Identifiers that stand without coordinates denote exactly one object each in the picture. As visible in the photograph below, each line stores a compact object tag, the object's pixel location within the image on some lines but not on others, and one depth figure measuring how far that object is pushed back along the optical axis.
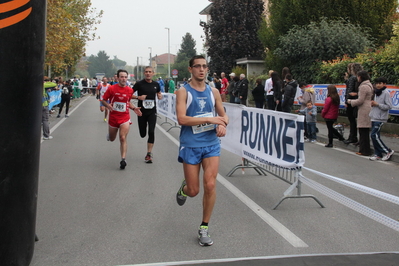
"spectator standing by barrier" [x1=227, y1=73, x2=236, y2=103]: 22.69
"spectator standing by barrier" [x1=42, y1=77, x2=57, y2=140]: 13.39
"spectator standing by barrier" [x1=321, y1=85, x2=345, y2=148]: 12.31
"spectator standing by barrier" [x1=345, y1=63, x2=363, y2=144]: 11.61
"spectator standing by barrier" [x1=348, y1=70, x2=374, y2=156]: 10.66
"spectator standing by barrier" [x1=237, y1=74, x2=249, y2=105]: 20.83
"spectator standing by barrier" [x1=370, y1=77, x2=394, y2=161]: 10.09
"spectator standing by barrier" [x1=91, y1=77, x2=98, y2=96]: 57.73
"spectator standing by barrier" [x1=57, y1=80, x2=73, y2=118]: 21.31
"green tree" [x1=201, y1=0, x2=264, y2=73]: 39.03
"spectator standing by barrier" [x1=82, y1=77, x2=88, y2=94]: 57.12
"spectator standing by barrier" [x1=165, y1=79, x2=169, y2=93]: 43.44
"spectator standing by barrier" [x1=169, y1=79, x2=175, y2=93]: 37.68
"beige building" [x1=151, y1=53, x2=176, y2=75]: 167.25
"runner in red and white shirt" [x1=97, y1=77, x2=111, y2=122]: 20.33
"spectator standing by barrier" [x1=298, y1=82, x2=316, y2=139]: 13.30
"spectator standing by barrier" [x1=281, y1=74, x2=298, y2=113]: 13.90
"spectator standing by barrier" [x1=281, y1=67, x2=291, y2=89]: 14.20
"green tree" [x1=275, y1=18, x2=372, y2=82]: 21.81
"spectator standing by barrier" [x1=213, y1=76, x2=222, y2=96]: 27.83
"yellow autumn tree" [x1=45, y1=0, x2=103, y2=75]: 24.52
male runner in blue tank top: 4.75
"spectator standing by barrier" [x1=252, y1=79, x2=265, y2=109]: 19.59
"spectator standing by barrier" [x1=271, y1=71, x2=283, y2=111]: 15.55
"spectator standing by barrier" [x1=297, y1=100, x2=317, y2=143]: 13.11
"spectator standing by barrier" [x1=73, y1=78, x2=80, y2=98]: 44.50
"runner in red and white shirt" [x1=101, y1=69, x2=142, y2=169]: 9.05
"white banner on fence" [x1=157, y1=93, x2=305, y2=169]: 6.30
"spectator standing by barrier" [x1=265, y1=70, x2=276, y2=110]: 17.72
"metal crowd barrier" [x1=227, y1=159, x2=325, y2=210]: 6.22
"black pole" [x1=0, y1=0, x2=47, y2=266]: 3.44
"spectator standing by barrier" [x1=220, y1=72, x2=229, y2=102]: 26.72
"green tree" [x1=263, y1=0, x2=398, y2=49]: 25.83
